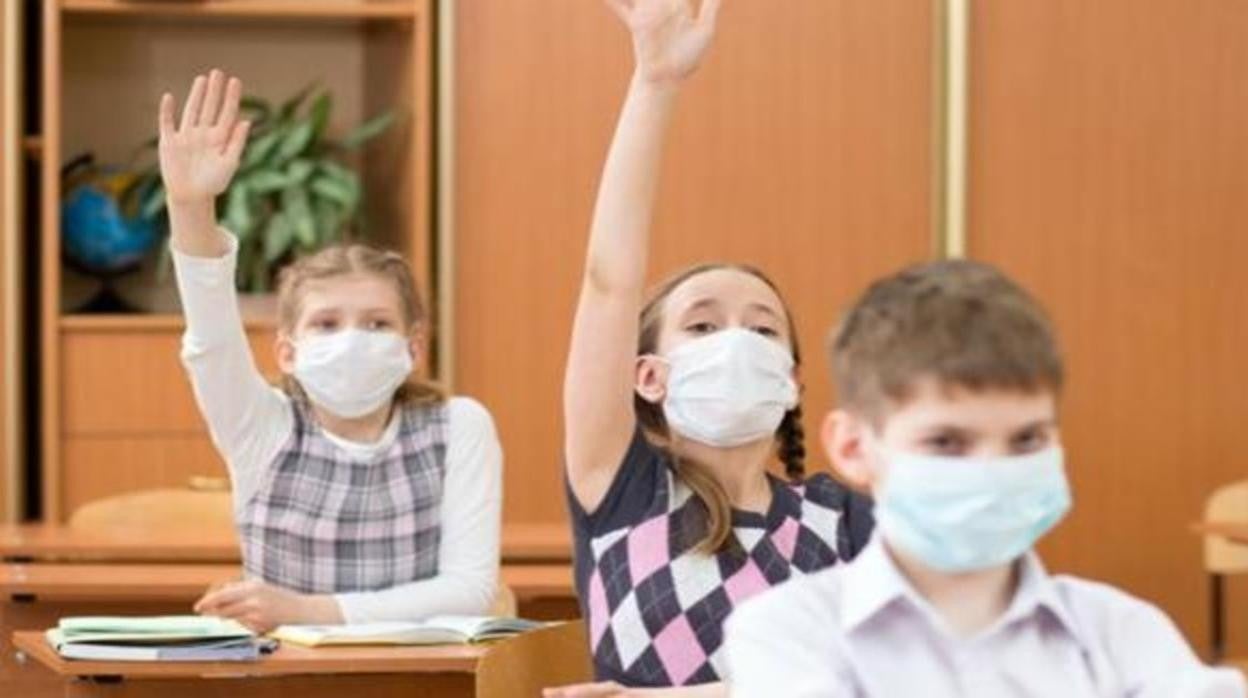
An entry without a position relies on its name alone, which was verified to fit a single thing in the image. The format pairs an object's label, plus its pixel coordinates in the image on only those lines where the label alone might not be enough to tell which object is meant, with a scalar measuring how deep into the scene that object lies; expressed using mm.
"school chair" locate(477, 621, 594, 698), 4253
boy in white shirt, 2900
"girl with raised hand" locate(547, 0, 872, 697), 4115
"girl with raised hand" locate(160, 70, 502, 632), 5667
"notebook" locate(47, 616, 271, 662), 4765
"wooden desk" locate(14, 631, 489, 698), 4756
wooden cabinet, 9500
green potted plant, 9435
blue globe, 9641
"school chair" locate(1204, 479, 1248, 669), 8553
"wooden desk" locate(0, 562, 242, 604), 6235
